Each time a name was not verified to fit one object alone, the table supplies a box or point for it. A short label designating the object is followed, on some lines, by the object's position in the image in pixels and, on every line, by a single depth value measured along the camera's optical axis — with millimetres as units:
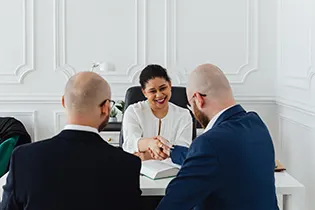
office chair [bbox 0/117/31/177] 3435
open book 2045
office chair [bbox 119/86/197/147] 2994
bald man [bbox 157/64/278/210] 1457
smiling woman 2771
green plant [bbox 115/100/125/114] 3852
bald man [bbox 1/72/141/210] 1465
